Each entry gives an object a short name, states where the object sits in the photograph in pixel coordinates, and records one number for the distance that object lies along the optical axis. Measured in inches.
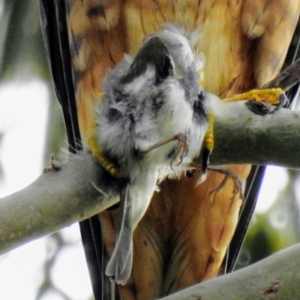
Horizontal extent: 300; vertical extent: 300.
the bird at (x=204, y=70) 165.7
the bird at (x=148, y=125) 158.2
